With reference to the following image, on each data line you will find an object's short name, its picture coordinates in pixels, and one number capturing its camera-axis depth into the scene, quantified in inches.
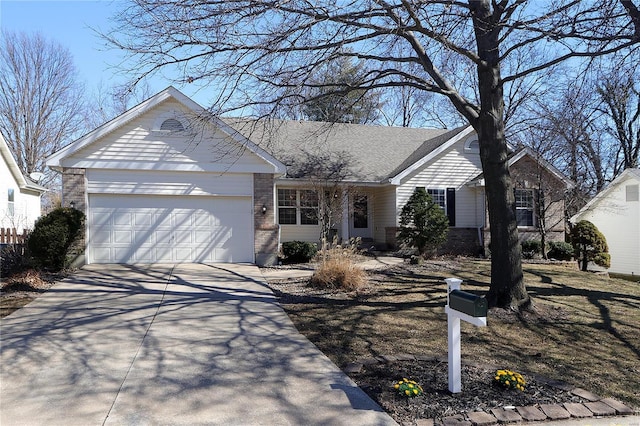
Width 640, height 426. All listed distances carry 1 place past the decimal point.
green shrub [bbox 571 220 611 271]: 682.2
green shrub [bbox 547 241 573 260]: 682.8
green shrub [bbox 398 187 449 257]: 622.2
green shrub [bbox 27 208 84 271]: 458.0
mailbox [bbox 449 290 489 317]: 172.2
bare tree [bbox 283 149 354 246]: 650.8
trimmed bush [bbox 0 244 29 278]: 452.8
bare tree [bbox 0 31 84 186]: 1157.7
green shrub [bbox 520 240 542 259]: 677.3
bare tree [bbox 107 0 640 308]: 296.2
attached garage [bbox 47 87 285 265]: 542.3
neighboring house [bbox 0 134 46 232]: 812.3
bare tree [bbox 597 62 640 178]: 1105.4
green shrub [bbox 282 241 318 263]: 597.0
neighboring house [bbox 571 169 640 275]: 853.2
